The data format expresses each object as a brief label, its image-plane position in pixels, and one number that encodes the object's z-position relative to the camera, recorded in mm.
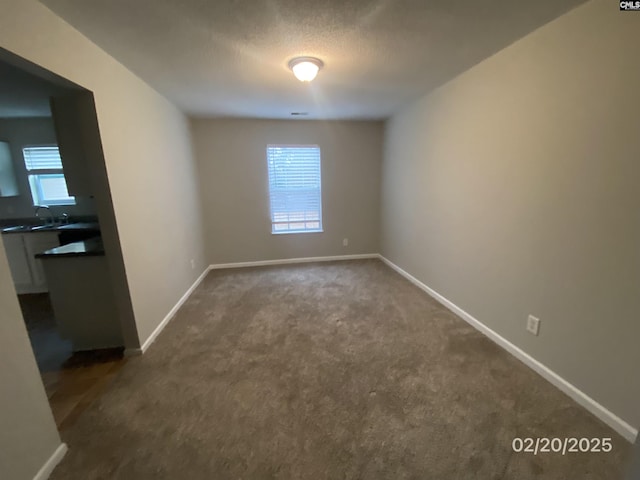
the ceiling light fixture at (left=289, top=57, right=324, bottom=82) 2201
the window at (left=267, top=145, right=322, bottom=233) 4562
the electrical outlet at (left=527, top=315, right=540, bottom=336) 2025
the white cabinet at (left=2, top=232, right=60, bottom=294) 3562
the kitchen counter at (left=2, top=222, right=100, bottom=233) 3555
